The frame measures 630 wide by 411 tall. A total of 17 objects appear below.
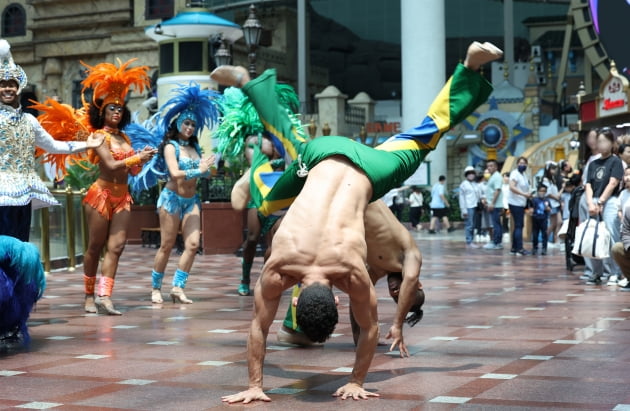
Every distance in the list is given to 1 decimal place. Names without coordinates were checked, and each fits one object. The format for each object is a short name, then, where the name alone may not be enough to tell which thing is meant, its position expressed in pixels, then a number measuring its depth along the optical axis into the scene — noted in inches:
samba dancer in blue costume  418.9
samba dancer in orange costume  378.6
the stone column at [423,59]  1455.5
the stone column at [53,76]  1814.7
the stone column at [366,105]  1696.4
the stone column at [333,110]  1594.5
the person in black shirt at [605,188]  484.4
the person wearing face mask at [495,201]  808.9
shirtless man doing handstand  203.5
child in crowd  730.8
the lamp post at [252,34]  758.5
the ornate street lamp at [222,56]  846.4
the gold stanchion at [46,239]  595.8
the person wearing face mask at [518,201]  716.0
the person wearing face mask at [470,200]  858.8
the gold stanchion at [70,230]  633.6
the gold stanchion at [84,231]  666.2
